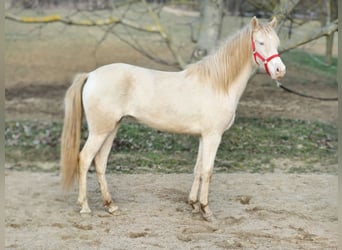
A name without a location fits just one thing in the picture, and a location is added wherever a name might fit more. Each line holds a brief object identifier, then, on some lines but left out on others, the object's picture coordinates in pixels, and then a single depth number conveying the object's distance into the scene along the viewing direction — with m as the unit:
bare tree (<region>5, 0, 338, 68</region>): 13.23
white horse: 8.49
